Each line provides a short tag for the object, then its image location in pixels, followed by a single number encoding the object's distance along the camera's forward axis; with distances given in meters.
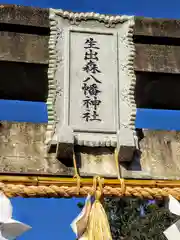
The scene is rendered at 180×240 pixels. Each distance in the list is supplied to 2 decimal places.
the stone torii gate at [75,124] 2.26
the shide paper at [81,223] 2.08
